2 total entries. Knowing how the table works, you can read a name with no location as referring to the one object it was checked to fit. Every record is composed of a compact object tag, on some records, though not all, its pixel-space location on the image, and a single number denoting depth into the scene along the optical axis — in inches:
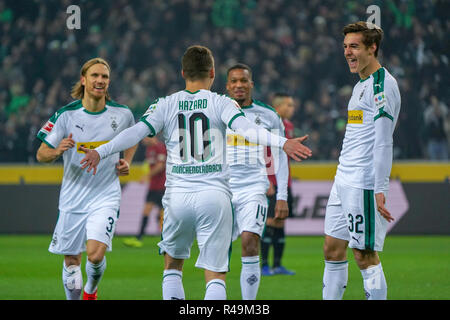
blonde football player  510.0
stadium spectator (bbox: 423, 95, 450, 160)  1180.5
